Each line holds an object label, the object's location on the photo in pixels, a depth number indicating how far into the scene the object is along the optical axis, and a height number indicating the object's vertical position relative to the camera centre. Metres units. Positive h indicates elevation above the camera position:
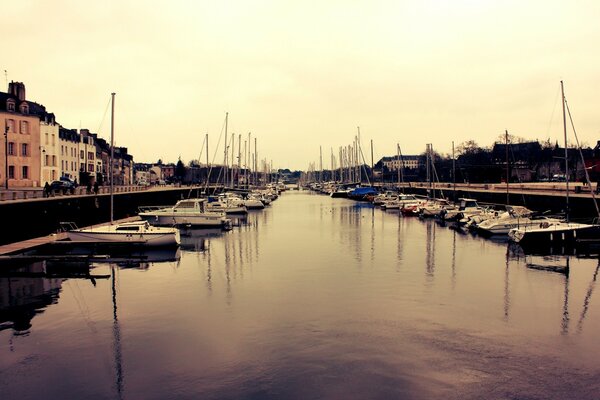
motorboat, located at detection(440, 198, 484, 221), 59.09 -2.92
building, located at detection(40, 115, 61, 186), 87.88 +6.98
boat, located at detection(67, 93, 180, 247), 35.94 -3.40
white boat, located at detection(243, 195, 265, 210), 86.56 -2.83
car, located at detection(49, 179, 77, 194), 55.72 +0.23
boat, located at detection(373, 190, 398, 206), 93.53 -2.01
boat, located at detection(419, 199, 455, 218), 68.80 -2.97
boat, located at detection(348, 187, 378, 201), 118.21 -1.40
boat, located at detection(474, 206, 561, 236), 46.36 -3.23
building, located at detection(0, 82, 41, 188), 71.69 +7.22
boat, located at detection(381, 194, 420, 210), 84.29 -2.60
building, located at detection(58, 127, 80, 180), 100.45 +7.36
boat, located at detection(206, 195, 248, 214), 72.57 -2.46
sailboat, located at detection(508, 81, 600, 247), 39.97 -3.79
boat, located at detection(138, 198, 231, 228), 51.84 -2.98
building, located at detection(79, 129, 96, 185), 109.43 +8.10
